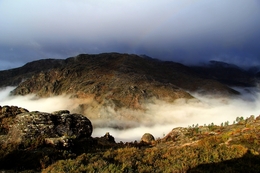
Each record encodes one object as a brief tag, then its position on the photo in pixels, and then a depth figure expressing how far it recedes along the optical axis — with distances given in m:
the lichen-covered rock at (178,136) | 23.95
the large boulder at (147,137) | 36.34
